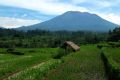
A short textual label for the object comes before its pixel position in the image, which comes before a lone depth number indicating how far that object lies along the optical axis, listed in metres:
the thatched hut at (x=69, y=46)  36.84
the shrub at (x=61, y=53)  33.12
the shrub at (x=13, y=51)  48.36
